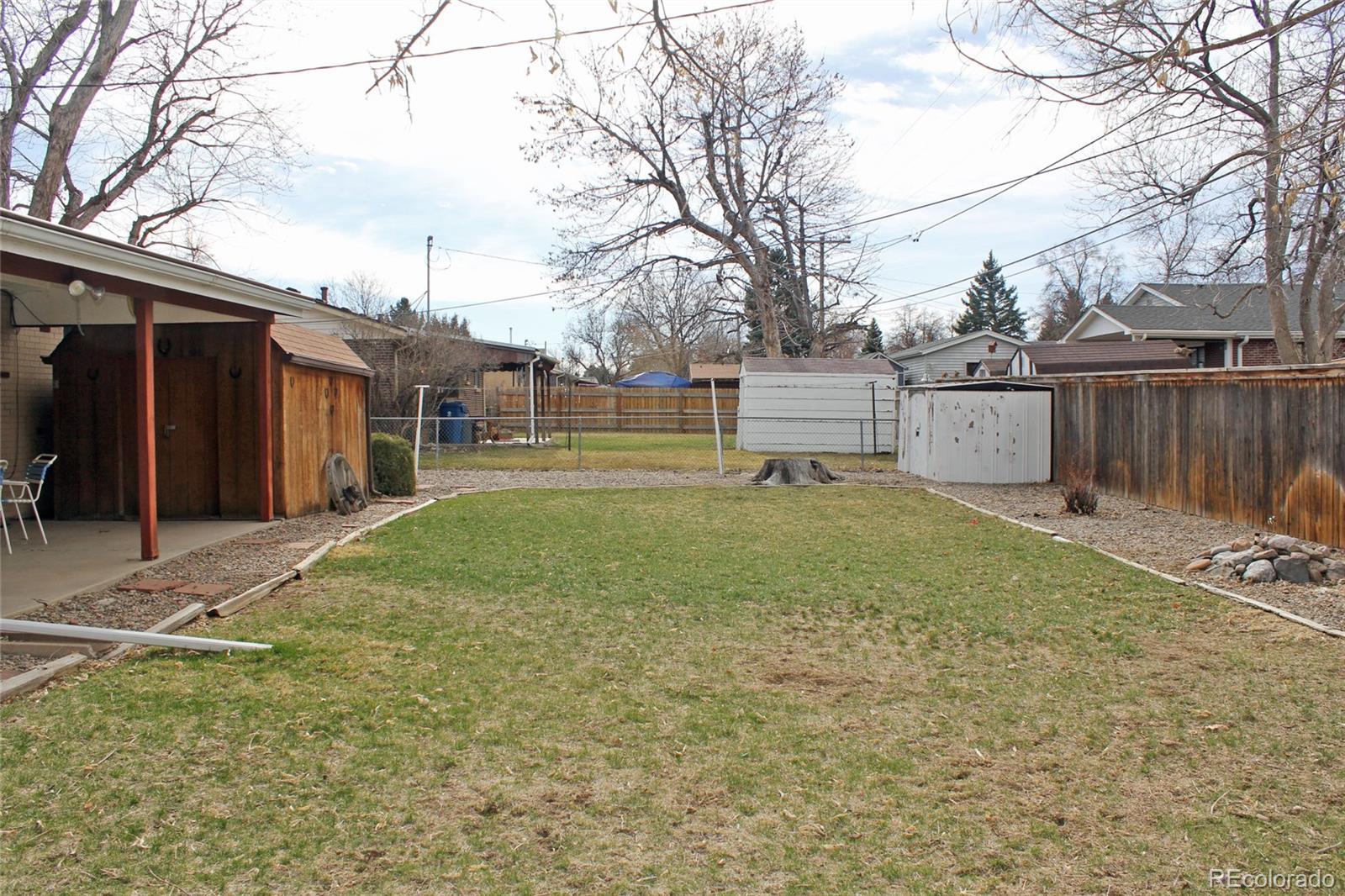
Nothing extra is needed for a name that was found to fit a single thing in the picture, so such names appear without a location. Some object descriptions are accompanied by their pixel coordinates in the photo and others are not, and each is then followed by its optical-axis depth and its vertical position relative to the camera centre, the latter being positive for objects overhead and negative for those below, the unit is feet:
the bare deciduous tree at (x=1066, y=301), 177.47 +25.83
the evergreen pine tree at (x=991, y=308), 189.57 +25.16
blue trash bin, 74.73 +0.55
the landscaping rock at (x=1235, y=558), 24.38 -3.61
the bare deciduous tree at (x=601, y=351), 187.21 +17.06
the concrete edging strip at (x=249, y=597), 19.31 -3.61
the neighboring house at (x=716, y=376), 128.36 +8.15
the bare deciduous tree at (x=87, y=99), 51.34 +20.24
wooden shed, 32.32 +0.59
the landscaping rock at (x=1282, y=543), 24.20 -3.19
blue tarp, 129.39 +7.39
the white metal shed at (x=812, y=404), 75.51 +2.14
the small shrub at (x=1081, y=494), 36.86 -2.76
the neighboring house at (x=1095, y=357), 76.84 +6.33
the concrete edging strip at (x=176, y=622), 17.62 -3.69
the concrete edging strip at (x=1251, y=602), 18.70 -4.11
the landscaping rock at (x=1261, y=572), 23.34 -3.79
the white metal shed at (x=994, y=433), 49.96 -0.31
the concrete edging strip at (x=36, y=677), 13.80 -3.75
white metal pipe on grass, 13.99 -3.31
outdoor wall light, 20.94 +3.52
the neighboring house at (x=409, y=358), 58.75 +6.05
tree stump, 50.26 -2.40
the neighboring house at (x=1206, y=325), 85.46 +9.73
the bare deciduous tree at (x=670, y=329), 151.53 +19.38
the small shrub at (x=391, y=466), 43.27 -1.49
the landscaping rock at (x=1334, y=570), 23.28 -3.78
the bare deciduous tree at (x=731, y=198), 76.43 +22.40
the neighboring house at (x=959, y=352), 109.81 +9.28
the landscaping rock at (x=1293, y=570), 23.20 -3.74
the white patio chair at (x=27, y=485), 25.57 -1.33
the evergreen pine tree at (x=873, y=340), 173.99 +17.60
